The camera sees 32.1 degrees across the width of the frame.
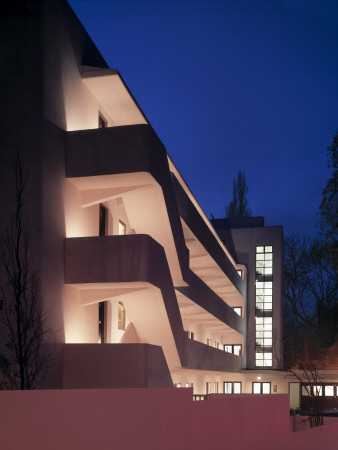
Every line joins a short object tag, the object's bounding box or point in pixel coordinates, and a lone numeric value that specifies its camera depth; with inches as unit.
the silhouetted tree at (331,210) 981.2
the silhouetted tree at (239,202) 2642.7
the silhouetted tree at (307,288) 2349.9
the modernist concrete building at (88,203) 649.6
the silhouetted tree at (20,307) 585.9
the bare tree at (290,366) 1860.2
